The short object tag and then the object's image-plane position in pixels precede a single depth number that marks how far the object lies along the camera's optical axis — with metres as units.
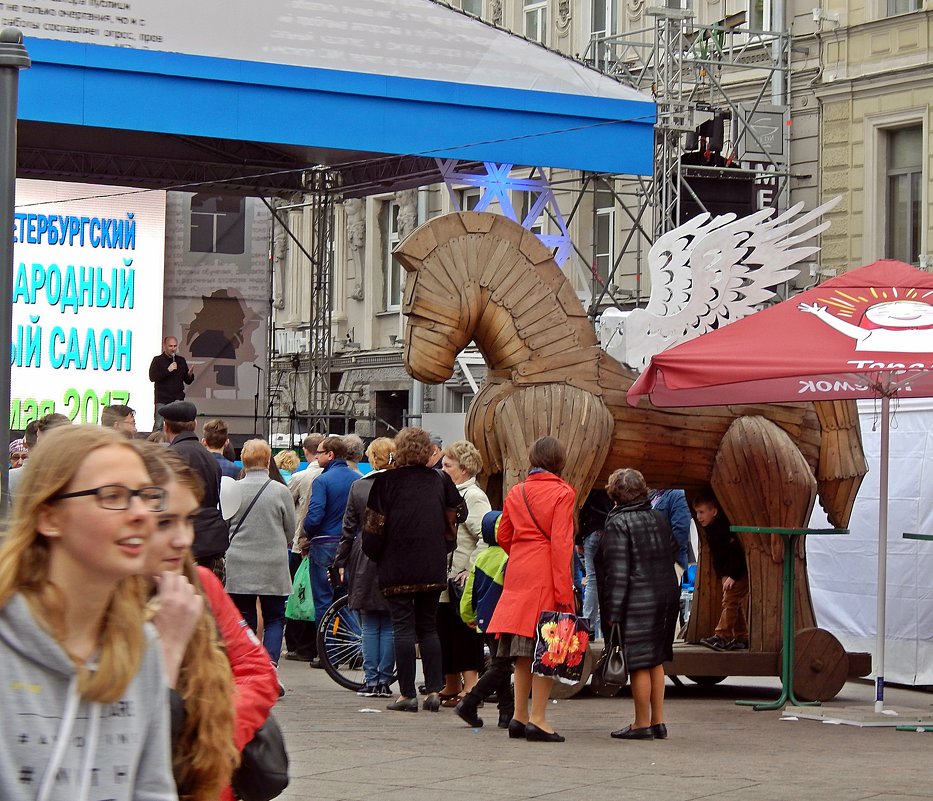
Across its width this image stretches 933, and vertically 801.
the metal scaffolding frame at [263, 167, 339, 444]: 26.33
